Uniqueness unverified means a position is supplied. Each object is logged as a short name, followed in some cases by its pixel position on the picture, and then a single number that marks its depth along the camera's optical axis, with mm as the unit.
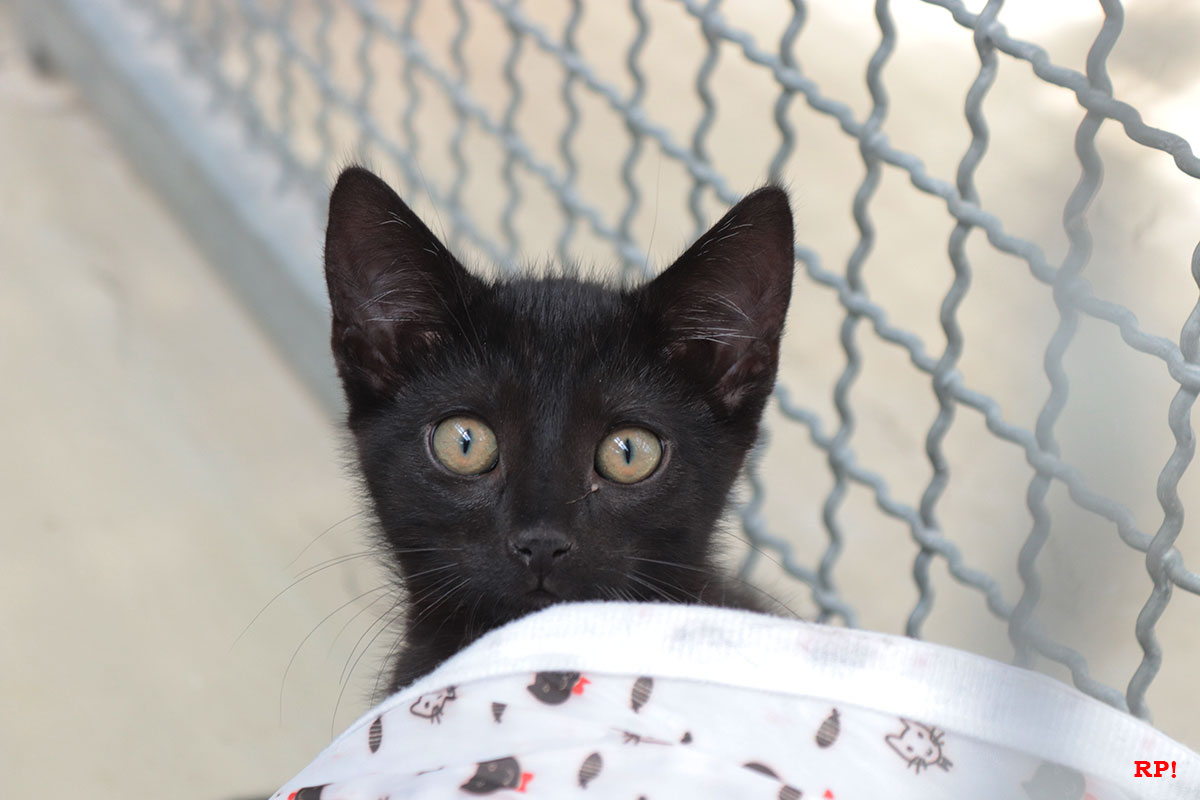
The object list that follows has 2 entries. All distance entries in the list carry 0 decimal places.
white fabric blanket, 434
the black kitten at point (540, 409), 488
